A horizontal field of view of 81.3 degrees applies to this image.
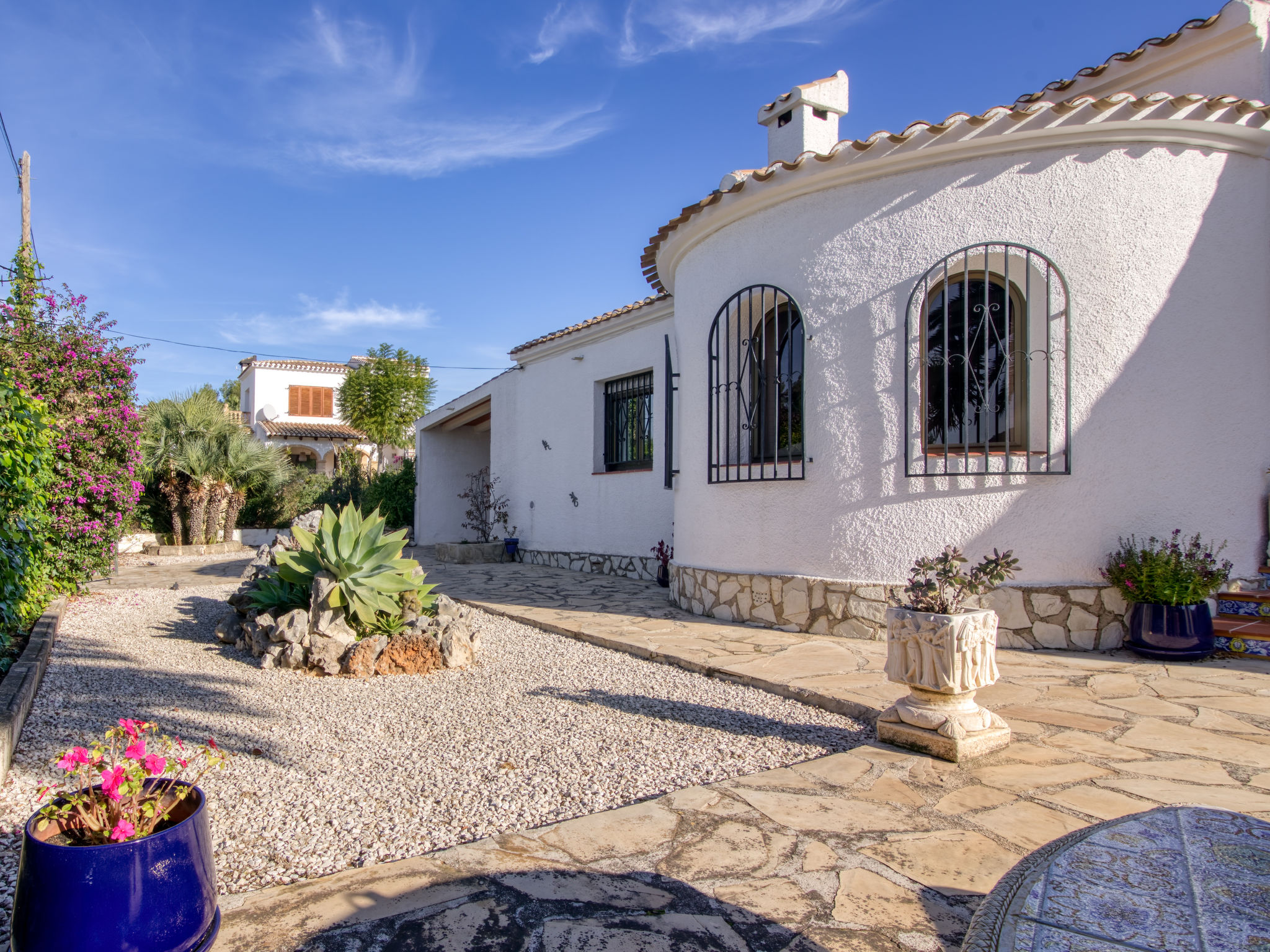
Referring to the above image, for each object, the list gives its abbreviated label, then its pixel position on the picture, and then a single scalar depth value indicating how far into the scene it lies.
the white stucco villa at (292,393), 33.31
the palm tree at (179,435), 14.30
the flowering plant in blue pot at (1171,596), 5.03
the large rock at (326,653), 5.01
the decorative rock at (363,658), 5.00
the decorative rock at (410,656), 5.10
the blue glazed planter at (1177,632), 5.02
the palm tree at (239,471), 14.85
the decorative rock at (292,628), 5.15
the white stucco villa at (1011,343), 5.37
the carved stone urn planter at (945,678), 3.23
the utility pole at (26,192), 11.28
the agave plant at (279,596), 5.71
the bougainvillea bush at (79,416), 6.62
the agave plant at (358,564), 5.27
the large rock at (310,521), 9.51
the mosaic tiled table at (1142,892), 0.92
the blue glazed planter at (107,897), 1.59
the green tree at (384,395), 22.31
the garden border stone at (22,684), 3.14
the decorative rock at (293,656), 5.08
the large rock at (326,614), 5.18
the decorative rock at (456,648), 5.17
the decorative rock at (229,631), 5.96
